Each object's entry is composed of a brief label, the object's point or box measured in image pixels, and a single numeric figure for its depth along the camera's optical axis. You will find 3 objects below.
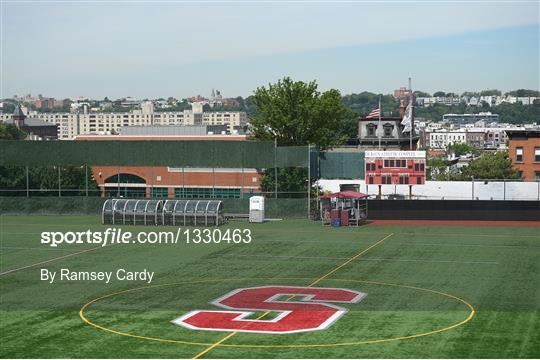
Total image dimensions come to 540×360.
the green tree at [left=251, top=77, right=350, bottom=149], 83.50
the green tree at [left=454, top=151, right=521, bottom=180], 124.00
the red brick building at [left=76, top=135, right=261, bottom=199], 95.75
